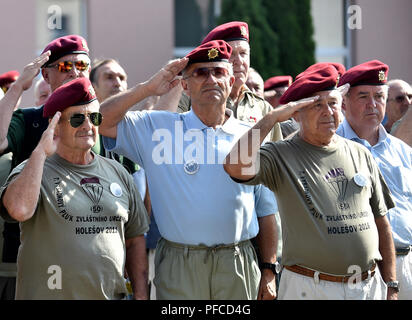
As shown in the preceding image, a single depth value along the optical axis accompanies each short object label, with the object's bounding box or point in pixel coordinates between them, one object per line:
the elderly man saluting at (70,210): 7.44
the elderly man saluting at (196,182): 8.05
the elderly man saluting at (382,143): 9.53
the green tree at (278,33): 22.02
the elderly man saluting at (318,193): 7.82
